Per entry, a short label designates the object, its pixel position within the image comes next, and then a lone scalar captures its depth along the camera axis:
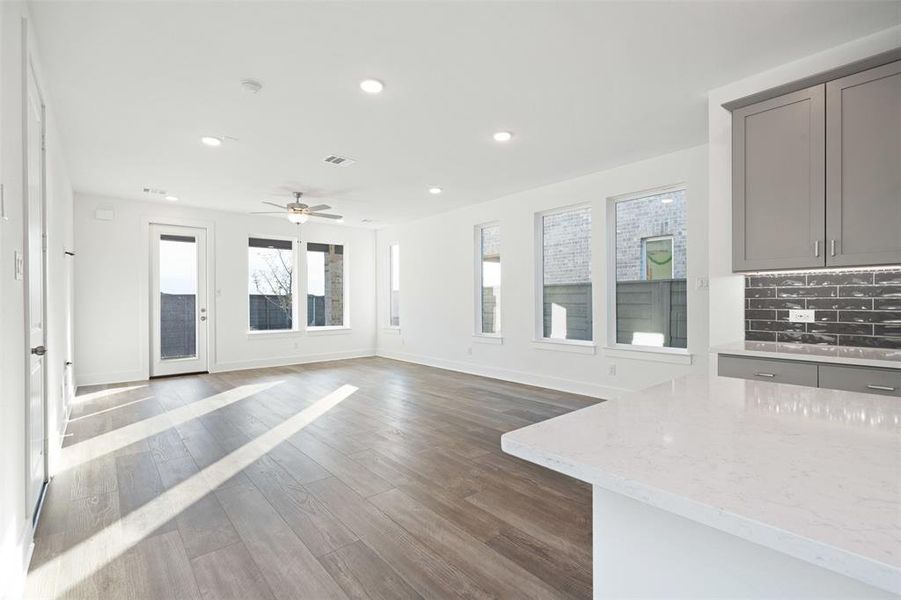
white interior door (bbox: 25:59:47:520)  2.17
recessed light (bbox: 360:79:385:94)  2.98
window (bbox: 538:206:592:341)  5.36
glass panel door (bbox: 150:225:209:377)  6.58
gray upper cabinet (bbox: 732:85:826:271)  2.61
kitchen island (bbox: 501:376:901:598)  0.58
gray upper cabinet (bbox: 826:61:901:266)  2.36
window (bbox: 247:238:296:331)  7.54
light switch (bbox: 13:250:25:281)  1.87
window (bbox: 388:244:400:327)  8.57
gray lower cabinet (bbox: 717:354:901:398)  2.22
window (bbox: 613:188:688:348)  4.56
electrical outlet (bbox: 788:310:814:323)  3.05
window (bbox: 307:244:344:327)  8.15
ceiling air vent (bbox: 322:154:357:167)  4.54
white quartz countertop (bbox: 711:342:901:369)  2.27
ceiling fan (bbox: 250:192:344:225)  5.81
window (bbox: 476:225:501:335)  6.53
